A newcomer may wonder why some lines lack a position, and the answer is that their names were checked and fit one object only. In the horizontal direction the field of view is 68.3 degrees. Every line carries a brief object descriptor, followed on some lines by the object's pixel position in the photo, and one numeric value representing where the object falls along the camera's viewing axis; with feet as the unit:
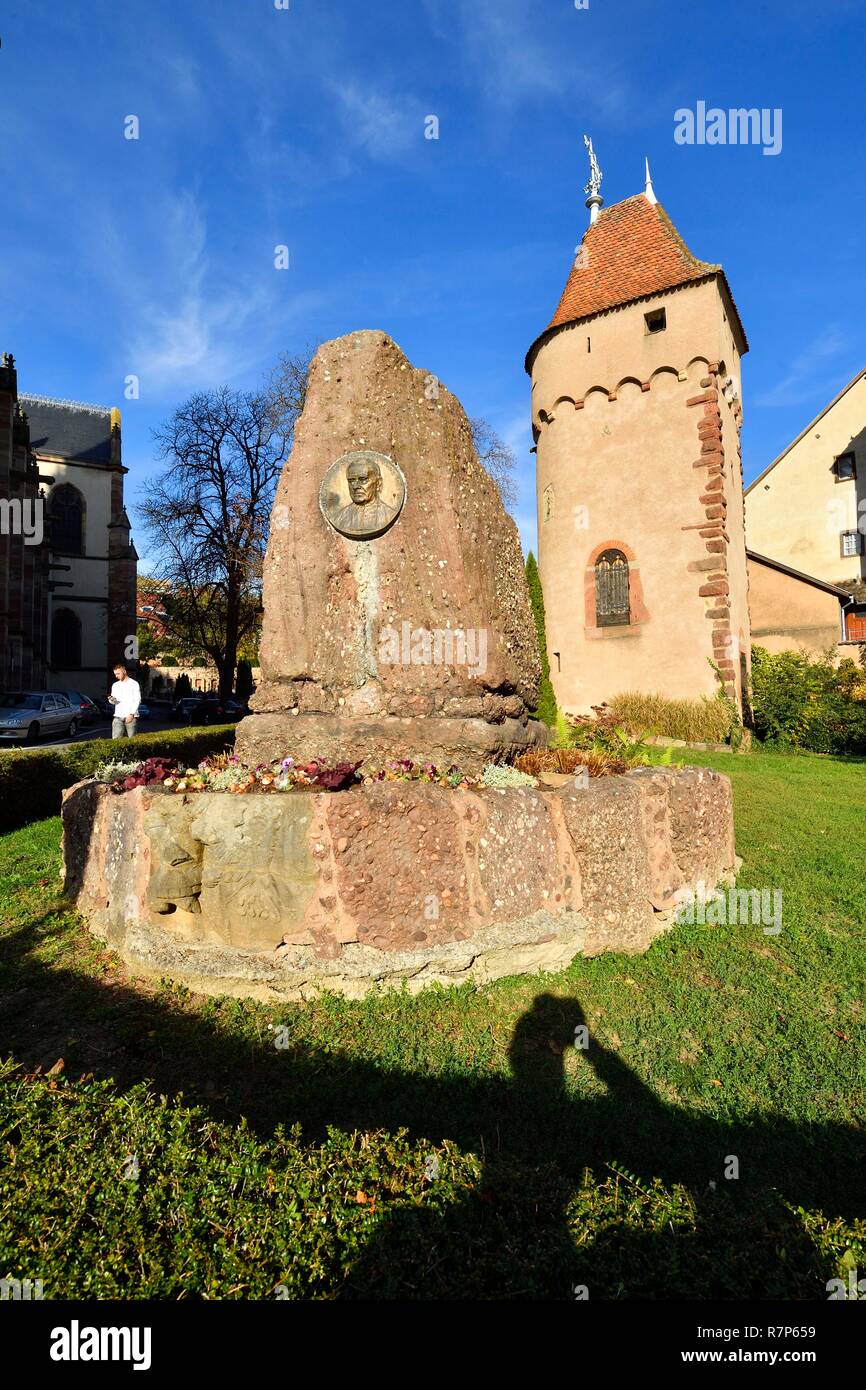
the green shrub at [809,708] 49.55
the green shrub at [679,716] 47.14
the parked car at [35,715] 62.39
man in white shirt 37.40
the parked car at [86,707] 85.28
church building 118.73
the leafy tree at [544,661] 47.70
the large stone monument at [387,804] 11.94
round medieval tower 48.78
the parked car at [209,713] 80.79
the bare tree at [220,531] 76.13
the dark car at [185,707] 96.83
